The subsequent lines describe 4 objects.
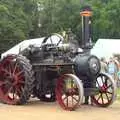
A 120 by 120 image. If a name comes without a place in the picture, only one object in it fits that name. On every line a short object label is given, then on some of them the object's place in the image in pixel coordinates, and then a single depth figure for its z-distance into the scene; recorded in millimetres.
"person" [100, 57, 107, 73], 22203
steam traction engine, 13414
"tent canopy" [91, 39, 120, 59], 27688
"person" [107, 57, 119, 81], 22367
